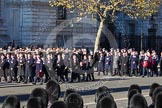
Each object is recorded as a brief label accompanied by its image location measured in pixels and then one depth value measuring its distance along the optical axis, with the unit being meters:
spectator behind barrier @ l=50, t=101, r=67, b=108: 9.91
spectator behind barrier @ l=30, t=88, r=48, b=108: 12.12
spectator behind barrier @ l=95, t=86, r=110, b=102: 13.33
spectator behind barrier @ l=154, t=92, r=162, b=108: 11.47
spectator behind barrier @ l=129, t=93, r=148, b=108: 11.03
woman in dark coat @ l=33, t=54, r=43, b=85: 23.92
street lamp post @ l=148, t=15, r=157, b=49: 50.90
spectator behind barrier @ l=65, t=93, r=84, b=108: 10.80
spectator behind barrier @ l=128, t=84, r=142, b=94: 13.88
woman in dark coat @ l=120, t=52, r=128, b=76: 29.56
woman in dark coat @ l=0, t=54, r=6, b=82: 24.58
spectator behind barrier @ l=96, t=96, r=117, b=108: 10.44
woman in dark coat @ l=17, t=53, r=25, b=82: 24.36
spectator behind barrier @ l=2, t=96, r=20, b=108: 11.04
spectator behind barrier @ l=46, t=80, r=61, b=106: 13.14
